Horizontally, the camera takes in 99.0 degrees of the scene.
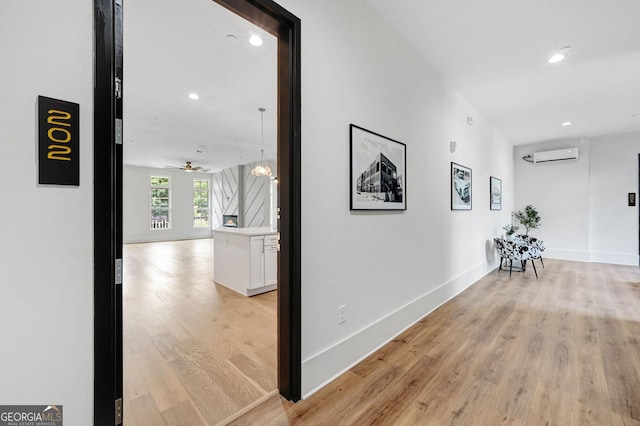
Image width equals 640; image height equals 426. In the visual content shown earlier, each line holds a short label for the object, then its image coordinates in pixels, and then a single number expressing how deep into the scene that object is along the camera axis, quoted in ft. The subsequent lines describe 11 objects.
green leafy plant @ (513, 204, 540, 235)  21.73
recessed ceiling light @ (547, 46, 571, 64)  9.53
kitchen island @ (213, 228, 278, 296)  12.47
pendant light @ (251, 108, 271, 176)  20.39
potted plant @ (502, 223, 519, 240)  18.25
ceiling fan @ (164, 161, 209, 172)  29.37
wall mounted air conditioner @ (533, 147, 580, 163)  20.95
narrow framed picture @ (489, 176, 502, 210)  17.40
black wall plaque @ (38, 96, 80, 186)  3.04
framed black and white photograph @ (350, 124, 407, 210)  7.20
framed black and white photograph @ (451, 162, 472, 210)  12.34
